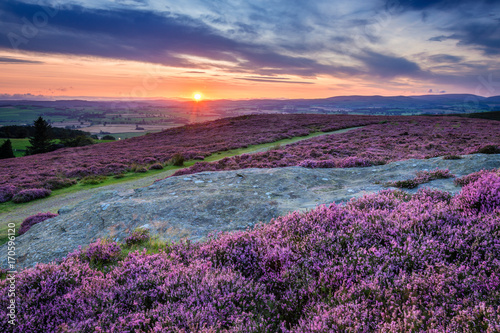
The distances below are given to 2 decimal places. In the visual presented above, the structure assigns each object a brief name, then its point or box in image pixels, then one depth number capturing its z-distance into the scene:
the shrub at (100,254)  4.68
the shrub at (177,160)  24.31
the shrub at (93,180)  19.75
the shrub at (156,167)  23.52
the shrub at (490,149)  12.62
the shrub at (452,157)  10.96
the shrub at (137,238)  5.60
